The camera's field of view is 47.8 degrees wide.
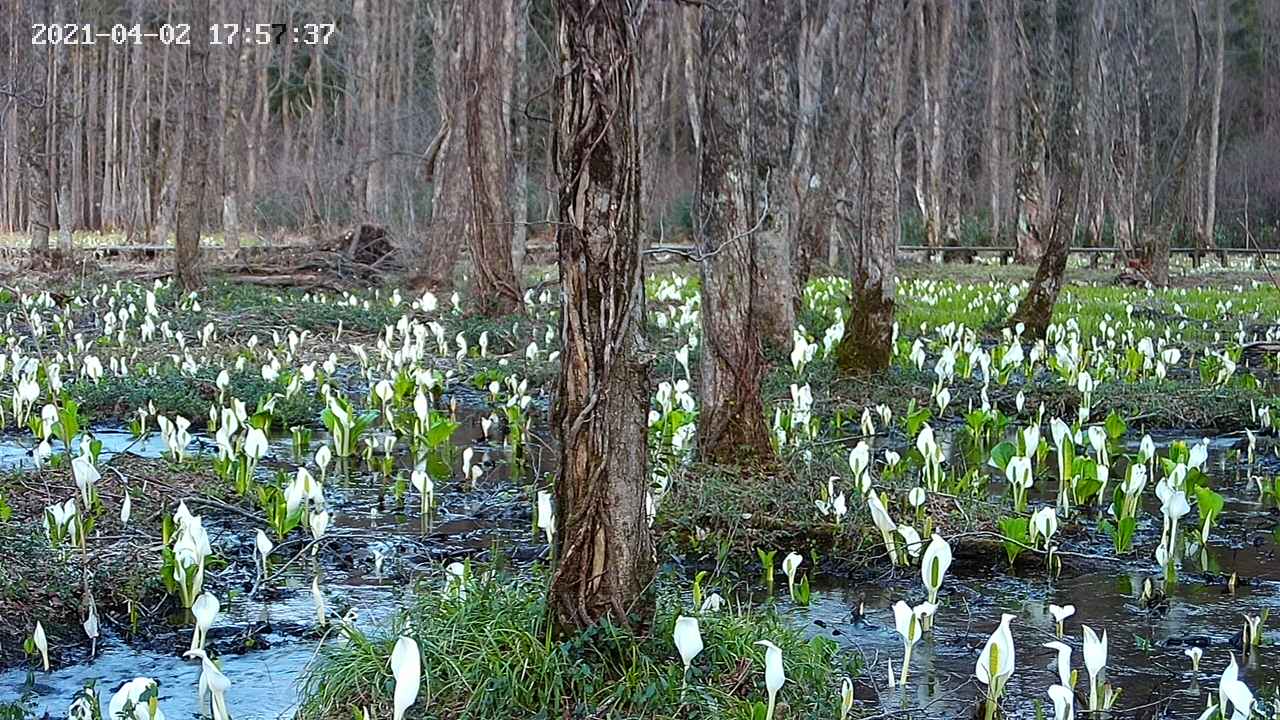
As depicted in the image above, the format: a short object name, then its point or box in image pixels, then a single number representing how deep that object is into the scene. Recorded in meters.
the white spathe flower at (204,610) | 3.89
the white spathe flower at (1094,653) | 3.56
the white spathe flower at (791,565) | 4.84
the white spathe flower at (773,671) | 3.42
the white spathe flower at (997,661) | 3.57
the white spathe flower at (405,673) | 3.27
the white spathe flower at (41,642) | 4.08
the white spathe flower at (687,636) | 3.54
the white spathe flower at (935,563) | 4.29
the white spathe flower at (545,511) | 4.79
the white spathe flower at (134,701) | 3.29
